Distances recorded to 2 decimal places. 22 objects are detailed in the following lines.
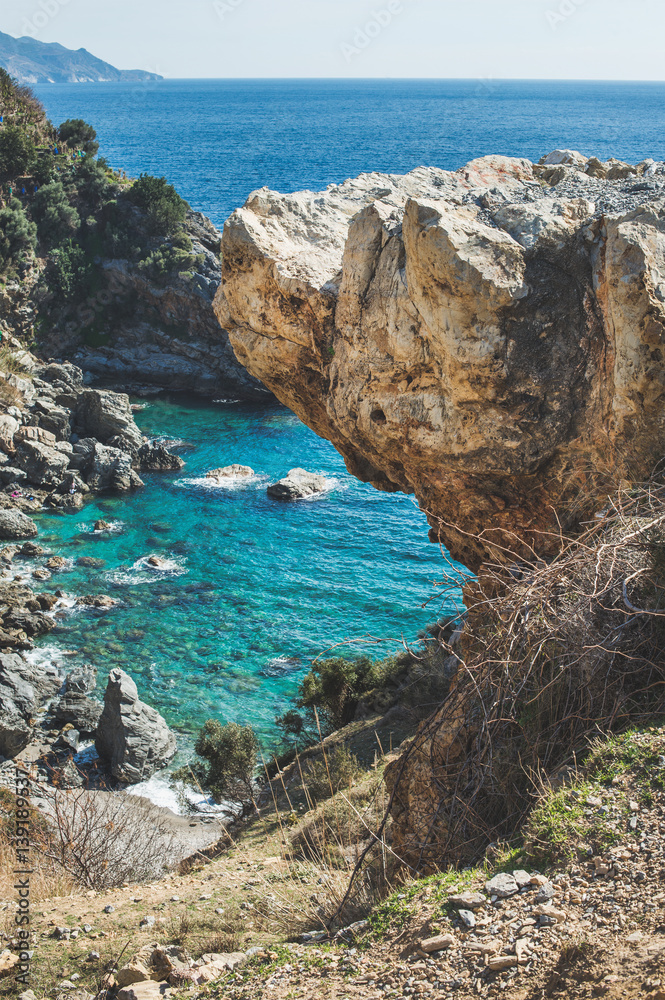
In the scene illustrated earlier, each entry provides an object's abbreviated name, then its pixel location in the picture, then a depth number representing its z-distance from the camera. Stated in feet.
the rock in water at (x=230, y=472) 147.42
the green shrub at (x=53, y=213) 195.00
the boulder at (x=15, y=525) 118.93
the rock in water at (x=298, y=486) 140.56
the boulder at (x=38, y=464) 132.98
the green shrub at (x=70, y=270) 193.16
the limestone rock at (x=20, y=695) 77.46
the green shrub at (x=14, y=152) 186.19
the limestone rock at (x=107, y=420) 148.56
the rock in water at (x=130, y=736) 77.61
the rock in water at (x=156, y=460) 148.87
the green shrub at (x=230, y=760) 67.82
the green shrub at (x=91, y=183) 208.13
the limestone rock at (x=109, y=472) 138.00
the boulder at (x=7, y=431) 132.98
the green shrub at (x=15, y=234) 179.32
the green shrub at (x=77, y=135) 219.61
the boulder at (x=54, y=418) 141.69
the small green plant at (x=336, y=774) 54.08
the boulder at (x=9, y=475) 130.21
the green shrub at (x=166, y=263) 203.82
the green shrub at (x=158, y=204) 207.82
